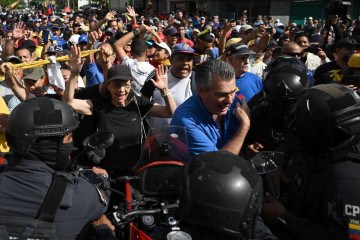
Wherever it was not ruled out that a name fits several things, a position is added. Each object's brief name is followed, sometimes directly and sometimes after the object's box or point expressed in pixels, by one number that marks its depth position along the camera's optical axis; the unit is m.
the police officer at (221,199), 1.46
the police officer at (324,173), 1.76
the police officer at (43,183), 1.93
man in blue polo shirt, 2.73
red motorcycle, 1.88
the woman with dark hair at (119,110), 3.58
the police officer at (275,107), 2.97
